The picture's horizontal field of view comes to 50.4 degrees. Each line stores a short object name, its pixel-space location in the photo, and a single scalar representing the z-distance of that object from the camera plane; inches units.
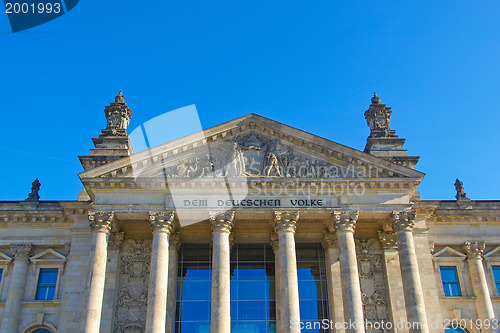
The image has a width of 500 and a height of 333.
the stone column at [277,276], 1182.9
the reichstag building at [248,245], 1142.3
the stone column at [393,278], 1179.9
